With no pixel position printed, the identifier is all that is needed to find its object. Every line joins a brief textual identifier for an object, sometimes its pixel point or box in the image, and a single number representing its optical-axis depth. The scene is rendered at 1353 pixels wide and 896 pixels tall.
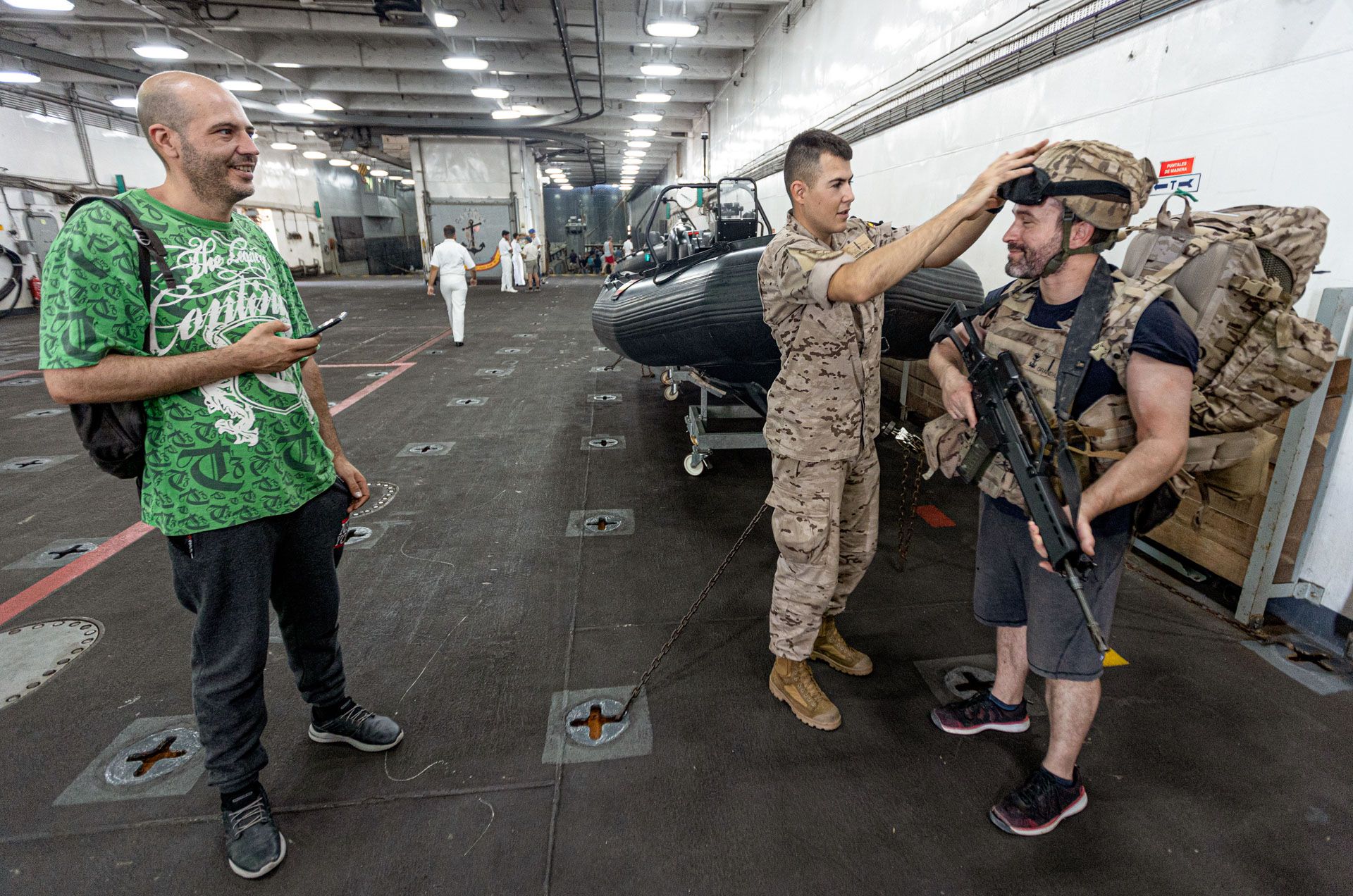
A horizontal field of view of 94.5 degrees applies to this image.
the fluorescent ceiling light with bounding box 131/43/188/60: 8.97
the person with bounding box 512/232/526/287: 15.27
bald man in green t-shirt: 1.10
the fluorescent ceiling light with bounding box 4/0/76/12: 6.84
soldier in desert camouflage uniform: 1.50
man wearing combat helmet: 1.14
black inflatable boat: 2.76
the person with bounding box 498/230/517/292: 13.81
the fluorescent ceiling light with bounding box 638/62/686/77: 10.07
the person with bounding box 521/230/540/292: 15.15
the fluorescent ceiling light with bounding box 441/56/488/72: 9.53
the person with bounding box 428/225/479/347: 7.11
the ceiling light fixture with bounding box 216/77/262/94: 10.62
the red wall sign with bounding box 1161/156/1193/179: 2.33
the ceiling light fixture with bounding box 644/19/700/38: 7.98
